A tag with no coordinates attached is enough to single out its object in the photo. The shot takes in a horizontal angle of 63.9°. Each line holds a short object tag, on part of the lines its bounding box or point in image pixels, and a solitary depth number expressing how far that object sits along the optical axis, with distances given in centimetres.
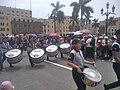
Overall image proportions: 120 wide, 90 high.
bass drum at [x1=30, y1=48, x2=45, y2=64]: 500
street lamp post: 1062
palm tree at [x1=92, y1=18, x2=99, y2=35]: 3614
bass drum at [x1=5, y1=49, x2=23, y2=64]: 499
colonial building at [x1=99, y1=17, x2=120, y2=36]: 3488
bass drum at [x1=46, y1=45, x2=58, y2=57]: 594
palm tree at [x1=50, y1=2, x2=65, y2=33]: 2422
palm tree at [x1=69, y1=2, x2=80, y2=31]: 1834
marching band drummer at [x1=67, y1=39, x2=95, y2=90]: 210
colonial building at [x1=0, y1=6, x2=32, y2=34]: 3542
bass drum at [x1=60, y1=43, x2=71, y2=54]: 658
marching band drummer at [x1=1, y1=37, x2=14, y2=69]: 503
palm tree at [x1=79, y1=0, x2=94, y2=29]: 1824
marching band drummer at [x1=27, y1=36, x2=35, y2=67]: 533
